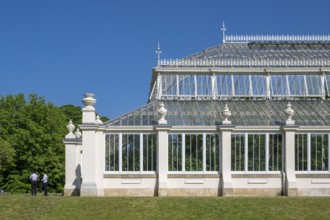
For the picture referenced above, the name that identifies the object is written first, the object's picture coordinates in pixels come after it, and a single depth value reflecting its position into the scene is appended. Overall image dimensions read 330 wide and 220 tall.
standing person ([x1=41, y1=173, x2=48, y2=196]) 39.19
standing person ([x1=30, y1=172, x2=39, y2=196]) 38.31
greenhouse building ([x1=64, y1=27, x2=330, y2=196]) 35.44
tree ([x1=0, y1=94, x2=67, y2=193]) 60.00
